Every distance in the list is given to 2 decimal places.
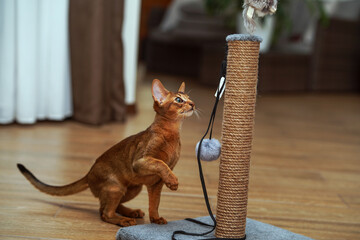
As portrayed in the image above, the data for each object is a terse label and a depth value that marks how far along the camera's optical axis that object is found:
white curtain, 2.72
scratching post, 1.70
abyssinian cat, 1.74
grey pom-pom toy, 1.73
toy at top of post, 1.68
